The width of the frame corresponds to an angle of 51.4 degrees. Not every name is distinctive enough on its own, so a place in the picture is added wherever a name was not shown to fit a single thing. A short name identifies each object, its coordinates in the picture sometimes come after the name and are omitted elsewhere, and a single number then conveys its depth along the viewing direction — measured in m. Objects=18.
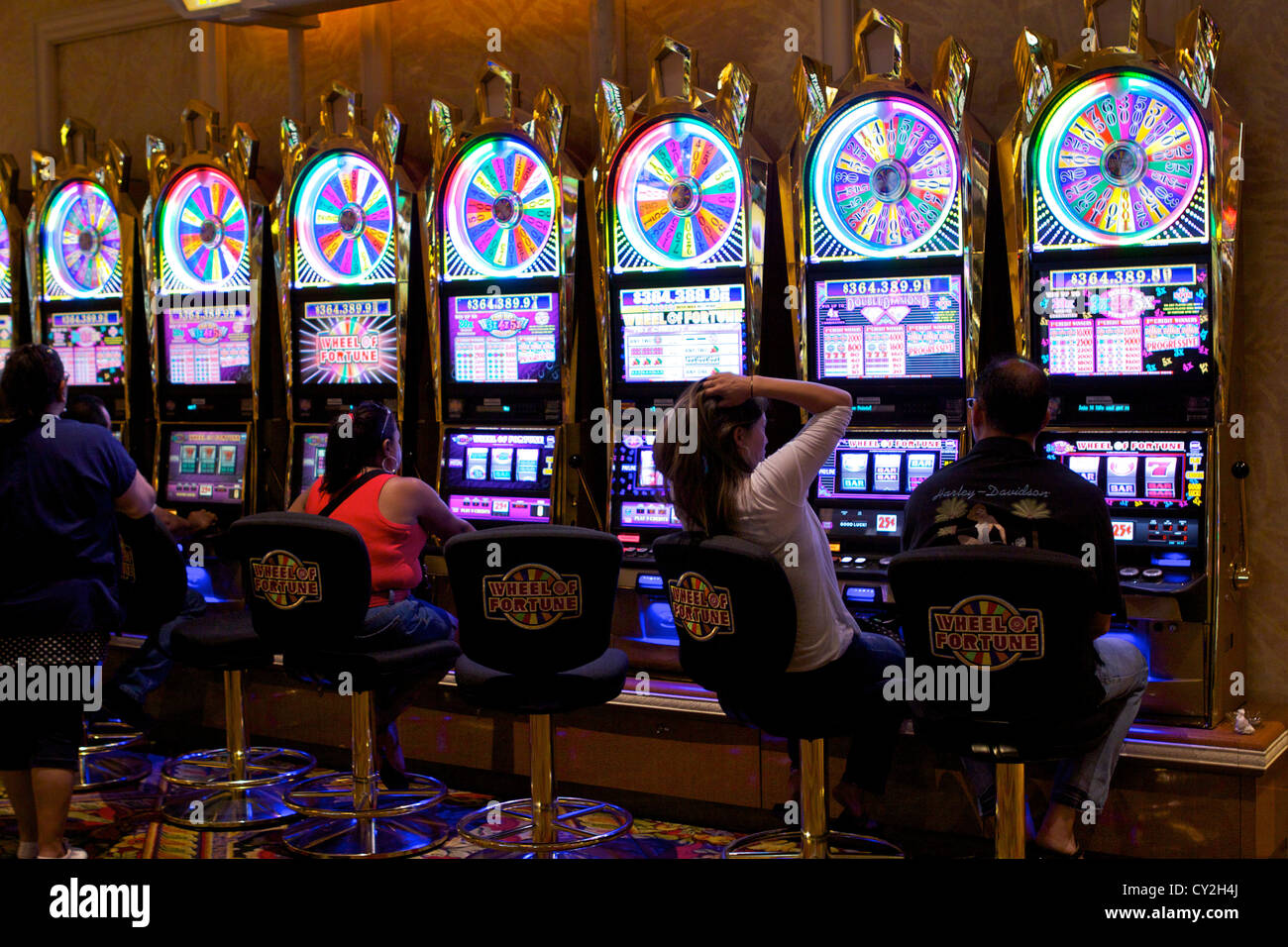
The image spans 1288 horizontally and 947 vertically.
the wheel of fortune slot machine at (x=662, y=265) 4.50
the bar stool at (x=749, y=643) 3.21
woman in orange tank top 4.18
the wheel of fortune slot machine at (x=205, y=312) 5.80
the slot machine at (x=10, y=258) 6.66
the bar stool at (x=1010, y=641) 2.92
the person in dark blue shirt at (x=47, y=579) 4.04
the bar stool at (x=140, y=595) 4.92
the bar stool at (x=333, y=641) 3.92
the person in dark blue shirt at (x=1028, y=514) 3.26
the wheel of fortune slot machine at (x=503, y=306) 4.87
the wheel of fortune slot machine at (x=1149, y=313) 3.78
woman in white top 3.36
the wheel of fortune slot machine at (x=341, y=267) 5.32
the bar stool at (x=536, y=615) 3.63
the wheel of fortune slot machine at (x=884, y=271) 4.14
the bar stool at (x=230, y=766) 4.45
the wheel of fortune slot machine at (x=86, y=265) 6.29
